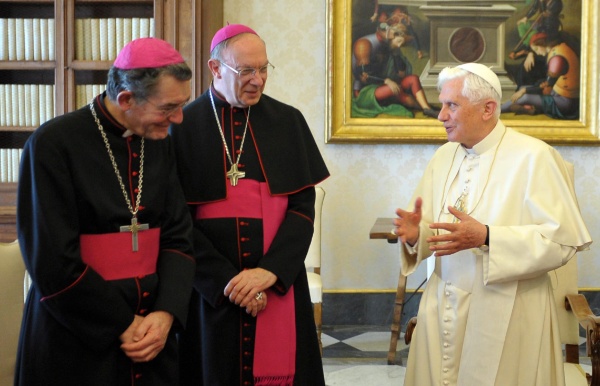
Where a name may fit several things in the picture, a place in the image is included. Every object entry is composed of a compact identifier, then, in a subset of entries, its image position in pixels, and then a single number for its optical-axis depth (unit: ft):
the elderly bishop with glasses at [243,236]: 9.64
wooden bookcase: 16.63
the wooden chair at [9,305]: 10.27
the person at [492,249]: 9.78
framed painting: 19.21
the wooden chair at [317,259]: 16.83
